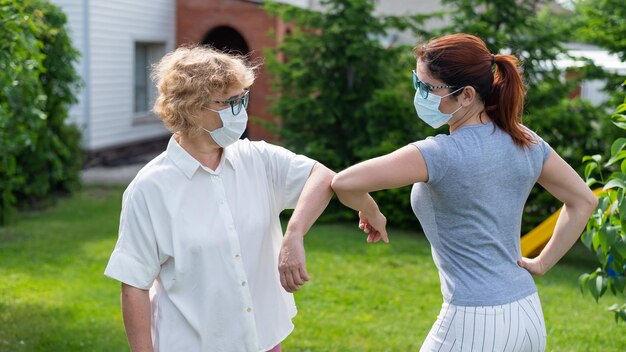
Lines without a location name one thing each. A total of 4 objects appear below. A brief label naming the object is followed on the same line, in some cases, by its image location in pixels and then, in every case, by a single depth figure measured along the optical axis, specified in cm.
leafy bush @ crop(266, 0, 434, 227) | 1192
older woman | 296
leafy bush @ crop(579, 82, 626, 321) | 408
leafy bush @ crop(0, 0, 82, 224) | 887
